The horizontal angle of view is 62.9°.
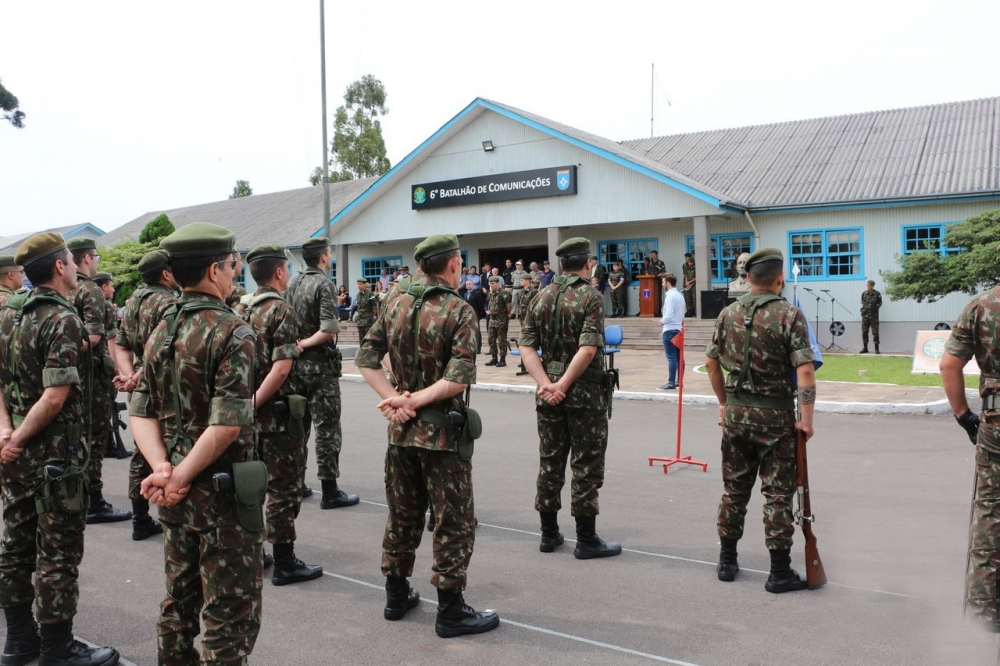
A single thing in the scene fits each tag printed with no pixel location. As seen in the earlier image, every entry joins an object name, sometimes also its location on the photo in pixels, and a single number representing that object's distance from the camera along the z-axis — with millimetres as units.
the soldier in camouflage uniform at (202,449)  3041
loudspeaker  21531
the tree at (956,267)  16734
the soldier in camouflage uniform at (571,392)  5426
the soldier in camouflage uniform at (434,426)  4188
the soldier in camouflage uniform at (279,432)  5180
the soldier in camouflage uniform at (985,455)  4074
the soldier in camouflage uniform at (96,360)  6465
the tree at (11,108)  23438
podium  24078
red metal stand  8141
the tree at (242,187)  83125
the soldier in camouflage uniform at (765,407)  4793
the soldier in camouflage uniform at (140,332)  5859
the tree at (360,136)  54531
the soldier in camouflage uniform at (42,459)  3885
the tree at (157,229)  33719
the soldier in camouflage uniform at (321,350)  6516
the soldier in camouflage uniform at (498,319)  17031
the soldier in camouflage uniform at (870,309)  19672
